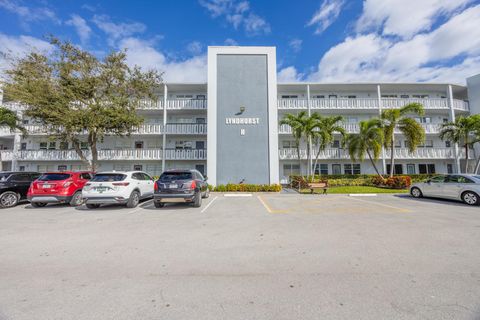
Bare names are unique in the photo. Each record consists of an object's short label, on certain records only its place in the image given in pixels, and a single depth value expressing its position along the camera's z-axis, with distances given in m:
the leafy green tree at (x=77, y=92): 14.06
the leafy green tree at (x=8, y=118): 15.72
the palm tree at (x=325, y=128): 17.44
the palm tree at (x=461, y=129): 18.45
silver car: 9.55
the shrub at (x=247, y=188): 16.06
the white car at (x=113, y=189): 8.47
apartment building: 17.62
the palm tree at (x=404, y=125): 16.42
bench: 14.20
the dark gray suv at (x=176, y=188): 8.51
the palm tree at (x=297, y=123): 17.75
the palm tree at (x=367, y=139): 17.41
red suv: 8.99
